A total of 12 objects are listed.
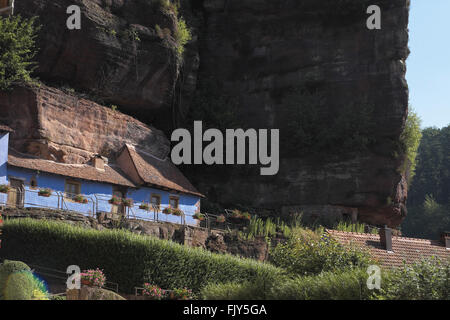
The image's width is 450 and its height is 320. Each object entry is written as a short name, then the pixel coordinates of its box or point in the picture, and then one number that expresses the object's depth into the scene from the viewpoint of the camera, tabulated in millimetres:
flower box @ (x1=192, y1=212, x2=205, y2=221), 33659
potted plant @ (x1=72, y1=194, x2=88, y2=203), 28572
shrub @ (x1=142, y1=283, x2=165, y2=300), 20875
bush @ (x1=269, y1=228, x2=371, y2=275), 20984
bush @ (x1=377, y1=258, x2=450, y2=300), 14875
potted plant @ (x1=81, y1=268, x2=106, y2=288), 20141
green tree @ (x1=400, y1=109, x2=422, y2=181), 42812
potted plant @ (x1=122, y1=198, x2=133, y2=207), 31578
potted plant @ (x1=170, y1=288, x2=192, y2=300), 21391
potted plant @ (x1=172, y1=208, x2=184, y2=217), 33812
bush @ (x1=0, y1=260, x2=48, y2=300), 15805
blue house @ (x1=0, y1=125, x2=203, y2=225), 27922
